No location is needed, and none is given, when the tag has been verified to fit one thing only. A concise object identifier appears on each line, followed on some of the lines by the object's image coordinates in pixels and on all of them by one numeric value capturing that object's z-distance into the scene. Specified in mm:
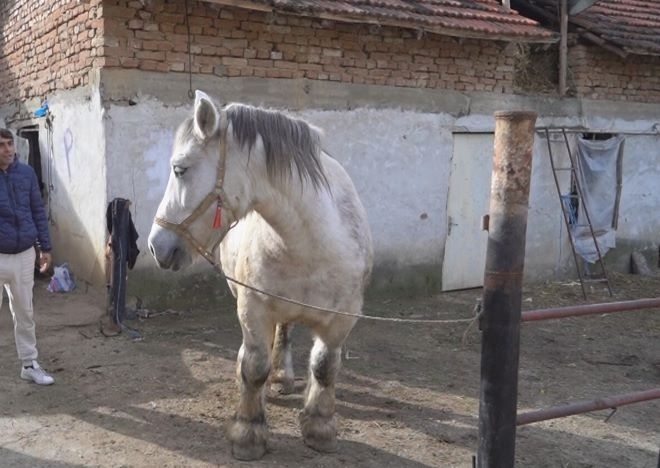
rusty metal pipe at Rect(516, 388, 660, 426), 2525
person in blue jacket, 4375
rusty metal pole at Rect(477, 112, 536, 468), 2316
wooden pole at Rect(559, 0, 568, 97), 8922
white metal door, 8539
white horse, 3006
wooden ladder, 8734
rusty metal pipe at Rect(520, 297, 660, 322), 2475
